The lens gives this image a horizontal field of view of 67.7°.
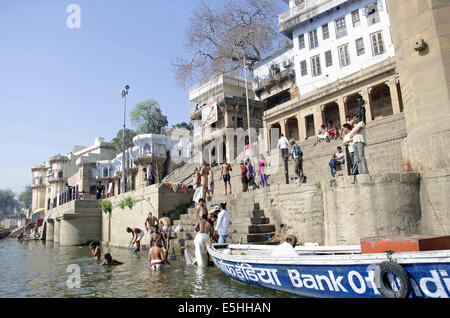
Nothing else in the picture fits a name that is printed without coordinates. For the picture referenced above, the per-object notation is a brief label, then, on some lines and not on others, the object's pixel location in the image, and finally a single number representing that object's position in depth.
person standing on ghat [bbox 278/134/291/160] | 13.37
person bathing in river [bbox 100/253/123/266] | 10.52
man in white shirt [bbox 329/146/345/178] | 12.66
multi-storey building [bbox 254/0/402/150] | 22.89
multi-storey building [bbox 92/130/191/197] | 42.06
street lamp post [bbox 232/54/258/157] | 33.19
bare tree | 31.72
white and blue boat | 3.97
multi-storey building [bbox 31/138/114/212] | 52.81
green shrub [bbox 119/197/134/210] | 18.84
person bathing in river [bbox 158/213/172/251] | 12.71
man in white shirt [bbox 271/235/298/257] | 5.76
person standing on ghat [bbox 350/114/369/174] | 8.06
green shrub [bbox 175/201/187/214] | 16.38
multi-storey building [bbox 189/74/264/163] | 34.78
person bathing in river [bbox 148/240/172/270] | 9.01
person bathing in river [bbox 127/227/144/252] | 15.09
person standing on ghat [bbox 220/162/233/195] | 14.34
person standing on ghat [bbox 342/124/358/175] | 8.53
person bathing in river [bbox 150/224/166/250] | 10.70
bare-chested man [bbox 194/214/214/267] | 9.34
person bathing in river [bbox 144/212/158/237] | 14.93
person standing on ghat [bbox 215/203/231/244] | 9.83
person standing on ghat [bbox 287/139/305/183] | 11.23
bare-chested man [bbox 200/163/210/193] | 15.11
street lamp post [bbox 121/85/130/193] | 24.84
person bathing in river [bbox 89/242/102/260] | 11.56
